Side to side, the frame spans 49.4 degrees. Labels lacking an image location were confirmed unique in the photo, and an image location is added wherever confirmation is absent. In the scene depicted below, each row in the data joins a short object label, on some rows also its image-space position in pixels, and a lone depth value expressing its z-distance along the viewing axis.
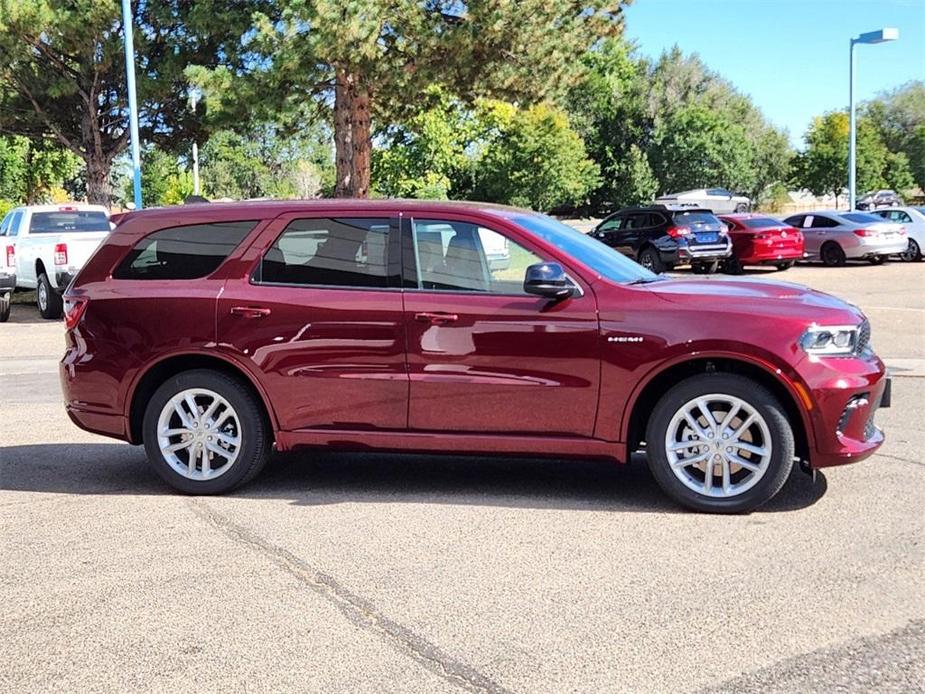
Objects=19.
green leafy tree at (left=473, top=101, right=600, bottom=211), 55.88
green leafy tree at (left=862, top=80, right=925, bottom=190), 81.19
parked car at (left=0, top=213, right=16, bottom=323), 17.09
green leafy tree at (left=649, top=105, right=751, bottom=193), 64.25
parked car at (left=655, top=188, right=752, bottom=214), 50.23
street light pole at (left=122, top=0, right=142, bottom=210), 19.97
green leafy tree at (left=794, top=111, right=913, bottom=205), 68.50
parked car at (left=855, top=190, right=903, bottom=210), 56.85
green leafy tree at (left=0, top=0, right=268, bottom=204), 23.44
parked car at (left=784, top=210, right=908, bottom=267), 24.55
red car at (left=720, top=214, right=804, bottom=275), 23.61
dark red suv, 5.28
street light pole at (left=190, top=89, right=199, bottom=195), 27.02
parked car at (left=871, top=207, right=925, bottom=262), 25.81
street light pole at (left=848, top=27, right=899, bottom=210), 28.95
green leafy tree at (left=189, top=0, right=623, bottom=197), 20.27
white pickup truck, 16.88
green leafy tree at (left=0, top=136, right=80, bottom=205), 49.44
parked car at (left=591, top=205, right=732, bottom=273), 22.78
